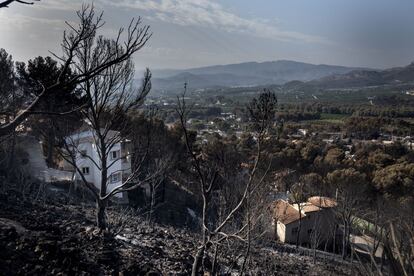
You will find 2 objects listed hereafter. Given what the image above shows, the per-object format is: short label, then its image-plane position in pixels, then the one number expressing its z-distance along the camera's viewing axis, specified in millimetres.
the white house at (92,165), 21953
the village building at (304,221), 23922
